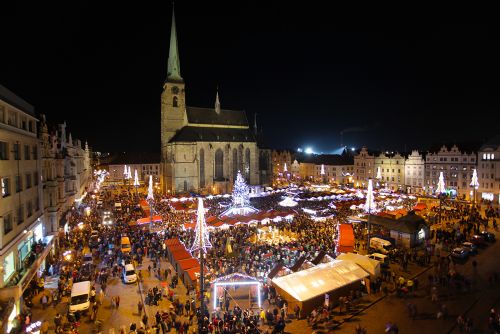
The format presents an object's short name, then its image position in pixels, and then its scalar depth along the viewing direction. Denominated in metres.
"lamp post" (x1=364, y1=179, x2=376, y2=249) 23.55
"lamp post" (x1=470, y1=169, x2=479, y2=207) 34.81
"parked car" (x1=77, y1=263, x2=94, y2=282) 18.58
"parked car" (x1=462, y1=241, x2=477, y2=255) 24.08
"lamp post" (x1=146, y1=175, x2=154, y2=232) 30.98
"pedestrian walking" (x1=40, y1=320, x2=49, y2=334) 14.20
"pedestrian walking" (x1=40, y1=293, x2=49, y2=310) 16.63
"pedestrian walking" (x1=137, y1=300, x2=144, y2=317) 15.71
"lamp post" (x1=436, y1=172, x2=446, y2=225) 33.07
